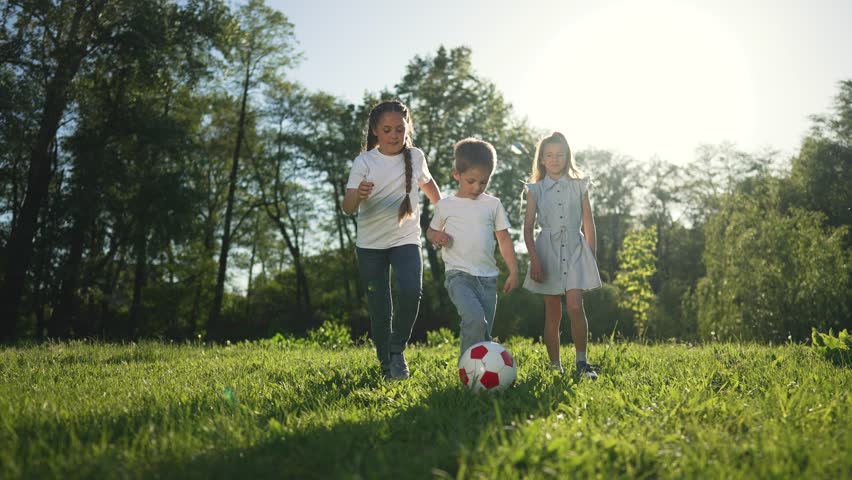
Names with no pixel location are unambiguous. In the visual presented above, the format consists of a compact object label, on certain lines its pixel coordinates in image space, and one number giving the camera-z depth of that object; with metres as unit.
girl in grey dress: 5.28
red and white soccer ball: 3.94
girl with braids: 5.02
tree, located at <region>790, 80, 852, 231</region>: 22.08
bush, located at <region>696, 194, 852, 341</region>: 14.84
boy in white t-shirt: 4.79
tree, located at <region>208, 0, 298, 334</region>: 25.36
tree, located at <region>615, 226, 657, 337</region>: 20.34
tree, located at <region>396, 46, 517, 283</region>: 25.08
